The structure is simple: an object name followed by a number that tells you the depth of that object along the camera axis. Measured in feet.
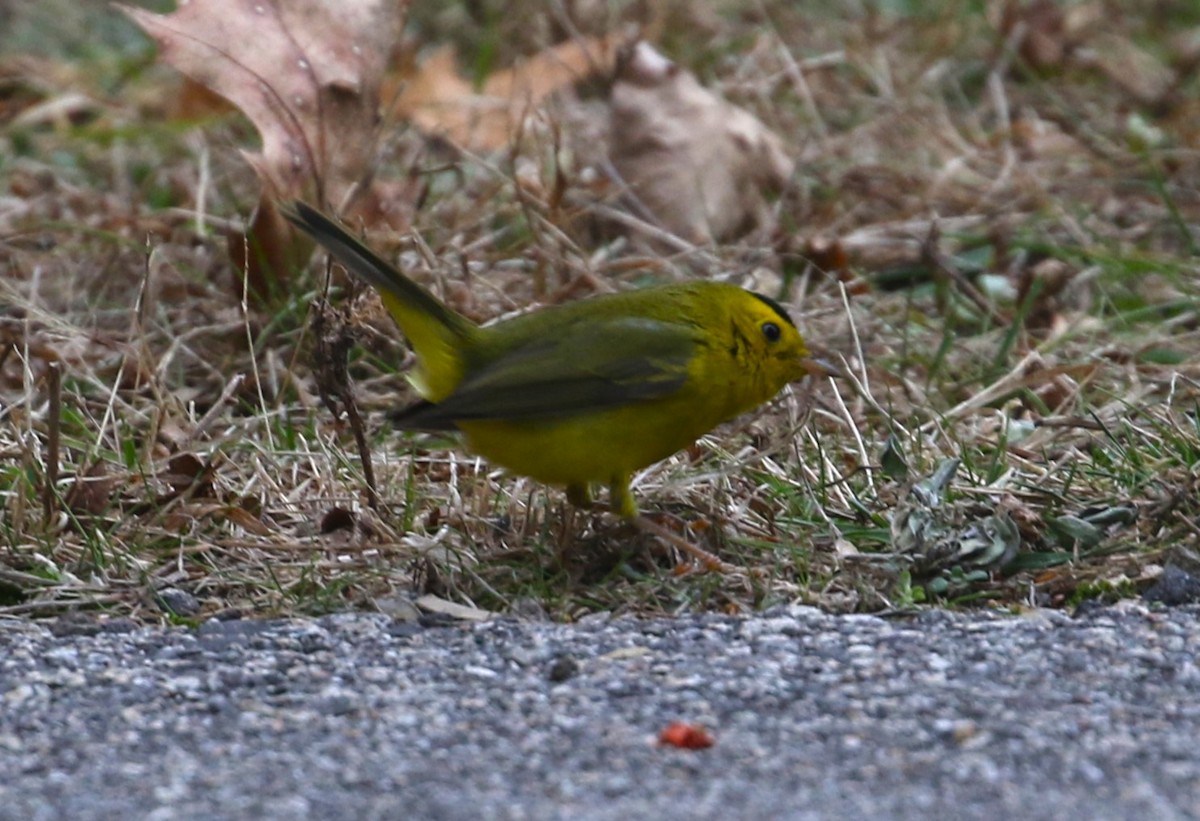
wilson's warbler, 27.76
